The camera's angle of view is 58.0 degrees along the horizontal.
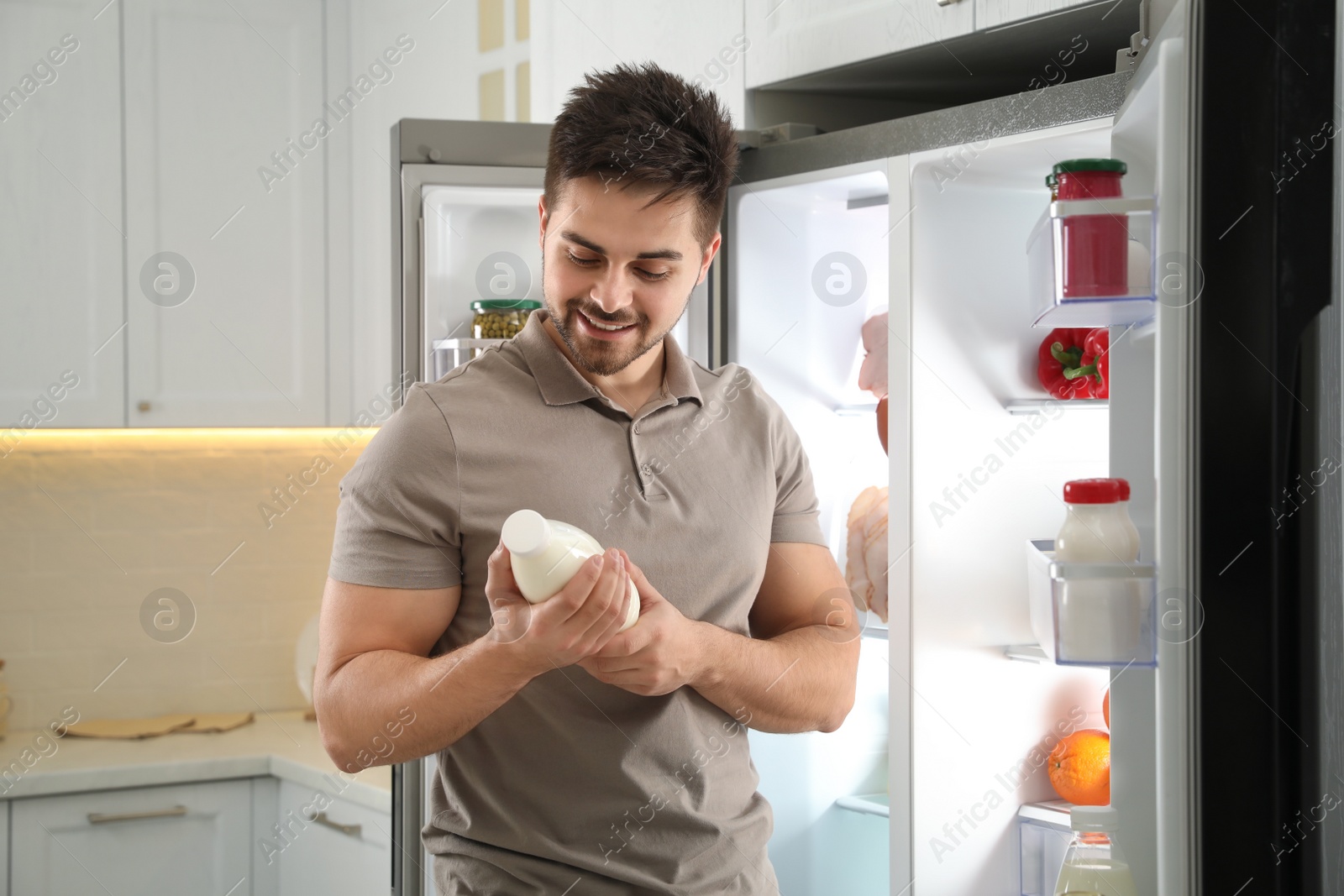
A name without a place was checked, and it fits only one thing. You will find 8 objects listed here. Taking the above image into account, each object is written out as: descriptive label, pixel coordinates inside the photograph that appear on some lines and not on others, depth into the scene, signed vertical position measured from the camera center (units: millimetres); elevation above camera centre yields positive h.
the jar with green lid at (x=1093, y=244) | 1014 +159
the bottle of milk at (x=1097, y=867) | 1101 -396
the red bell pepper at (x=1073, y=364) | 1517 +86
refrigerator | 802 +13
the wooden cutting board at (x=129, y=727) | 2465 -609
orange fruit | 1500 -419
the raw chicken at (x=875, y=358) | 1674 +104
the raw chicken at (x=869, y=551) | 1642 -162
